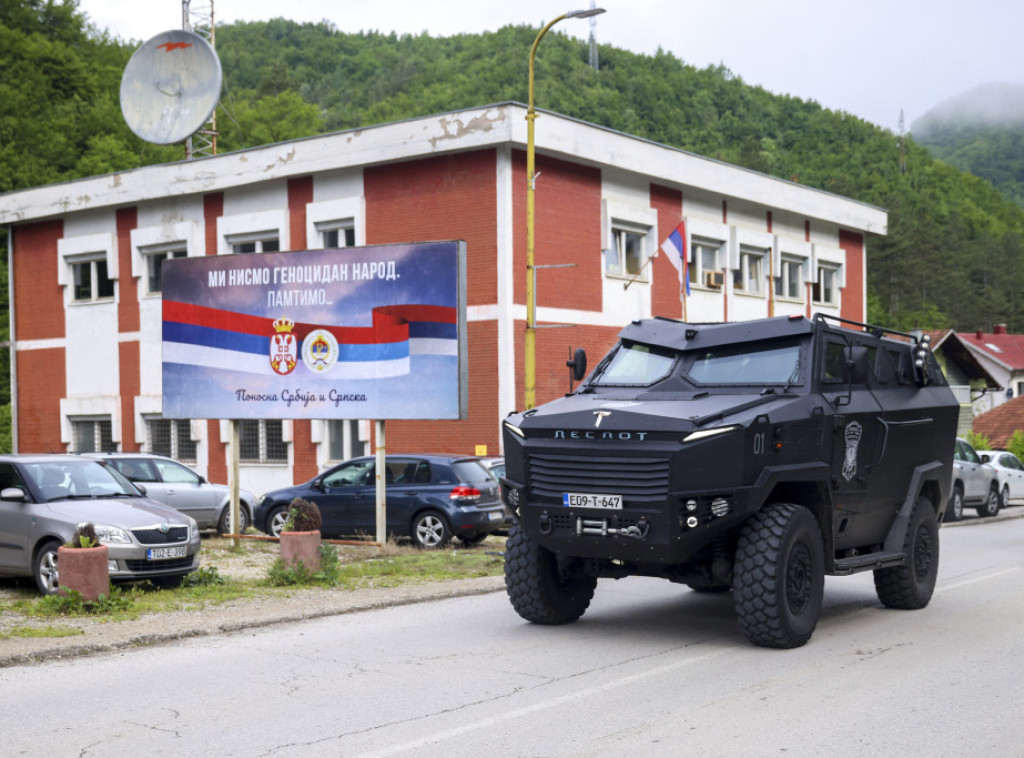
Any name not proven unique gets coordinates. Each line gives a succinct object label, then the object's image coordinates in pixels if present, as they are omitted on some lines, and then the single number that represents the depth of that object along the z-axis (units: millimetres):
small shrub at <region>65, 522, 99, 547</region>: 11125
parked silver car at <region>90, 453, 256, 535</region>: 19703
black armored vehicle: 8695
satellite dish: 29844
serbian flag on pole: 27188
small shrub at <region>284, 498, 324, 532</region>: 13383
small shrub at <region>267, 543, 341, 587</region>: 13141
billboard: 16172
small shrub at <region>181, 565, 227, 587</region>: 13219
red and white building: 25703
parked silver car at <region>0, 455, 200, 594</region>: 12430
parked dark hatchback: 17781
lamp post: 21672
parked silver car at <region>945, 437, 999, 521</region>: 25938
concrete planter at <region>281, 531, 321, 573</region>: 13281
